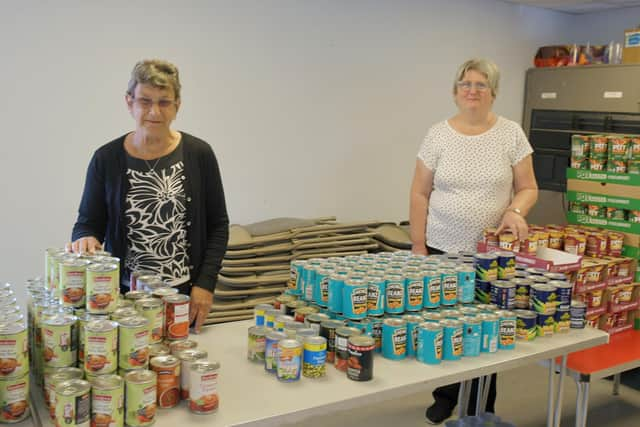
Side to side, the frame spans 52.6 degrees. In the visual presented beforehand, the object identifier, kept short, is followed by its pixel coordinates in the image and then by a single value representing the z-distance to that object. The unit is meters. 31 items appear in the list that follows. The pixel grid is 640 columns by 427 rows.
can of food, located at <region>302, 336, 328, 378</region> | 1.78
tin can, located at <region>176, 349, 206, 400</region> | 1.62
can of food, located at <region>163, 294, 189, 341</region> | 1.79
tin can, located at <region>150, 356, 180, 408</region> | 1.58
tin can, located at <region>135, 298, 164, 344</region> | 1.71
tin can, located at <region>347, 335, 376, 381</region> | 1.79
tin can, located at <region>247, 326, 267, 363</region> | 1.89
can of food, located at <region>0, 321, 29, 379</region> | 1.47
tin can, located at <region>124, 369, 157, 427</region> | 1.48
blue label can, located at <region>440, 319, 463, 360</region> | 1.97
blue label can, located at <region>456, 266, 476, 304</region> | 2.21
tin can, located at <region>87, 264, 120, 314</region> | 1.65
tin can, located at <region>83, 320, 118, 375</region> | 1.51
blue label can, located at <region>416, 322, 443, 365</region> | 1.93
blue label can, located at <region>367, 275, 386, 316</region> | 1.98
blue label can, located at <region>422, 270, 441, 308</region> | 2.10
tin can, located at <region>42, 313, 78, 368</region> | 1.54
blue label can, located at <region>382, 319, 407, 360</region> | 1.94
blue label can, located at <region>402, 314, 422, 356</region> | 1.97
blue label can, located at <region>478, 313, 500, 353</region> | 2.05
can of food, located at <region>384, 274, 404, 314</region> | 2.02
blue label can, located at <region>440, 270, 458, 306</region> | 2.15
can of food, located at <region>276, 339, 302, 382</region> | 1.75
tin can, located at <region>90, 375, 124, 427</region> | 1.44
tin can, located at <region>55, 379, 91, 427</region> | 1.41
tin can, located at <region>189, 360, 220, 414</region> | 1.57
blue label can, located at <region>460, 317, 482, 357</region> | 2.01
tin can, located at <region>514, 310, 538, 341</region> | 2.20
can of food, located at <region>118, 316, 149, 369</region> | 1.55
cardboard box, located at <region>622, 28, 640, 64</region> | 4.48
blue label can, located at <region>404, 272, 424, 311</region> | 2.06
